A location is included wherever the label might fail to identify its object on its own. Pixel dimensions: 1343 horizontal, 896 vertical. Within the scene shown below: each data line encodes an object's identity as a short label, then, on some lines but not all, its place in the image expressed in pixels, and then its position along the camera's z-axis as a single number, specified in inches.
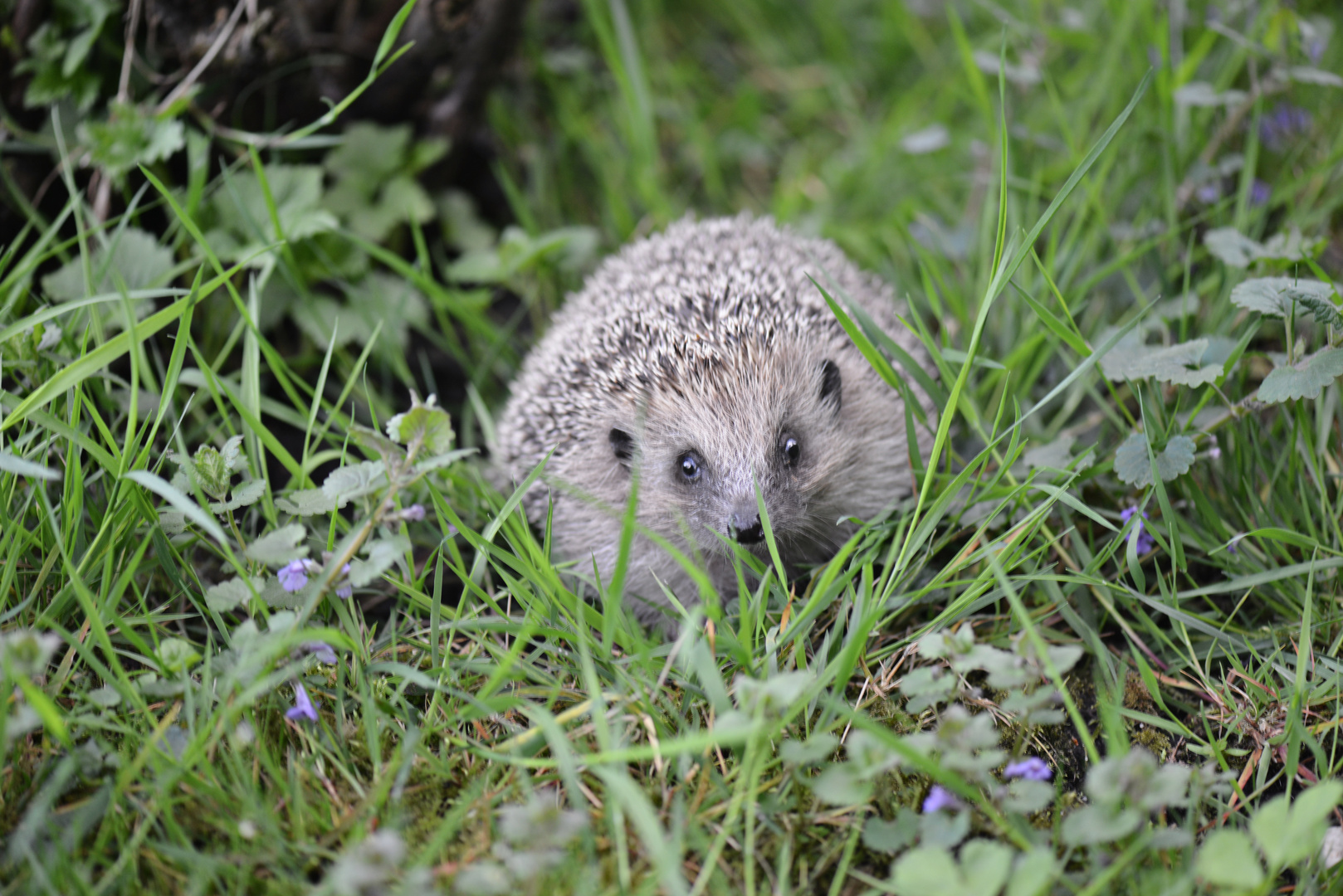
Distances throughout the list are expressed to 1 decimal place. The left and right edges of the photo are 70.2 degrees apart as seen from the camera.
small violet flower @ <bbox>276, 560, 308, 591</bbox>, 84.4
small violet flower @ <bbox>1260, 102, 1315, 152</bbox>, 137.3
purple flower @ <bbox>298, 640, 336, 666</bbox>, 81.0
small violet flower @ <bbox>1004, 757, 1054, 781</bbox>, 72.5
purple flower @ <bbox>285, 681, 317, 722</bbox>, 78.1
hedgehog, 107.2
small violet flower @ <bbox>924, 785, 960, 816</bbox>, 69.0
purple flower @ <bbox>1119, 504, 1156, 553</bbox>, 99.8
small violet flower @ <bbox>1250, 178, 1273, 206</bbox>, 128.3
